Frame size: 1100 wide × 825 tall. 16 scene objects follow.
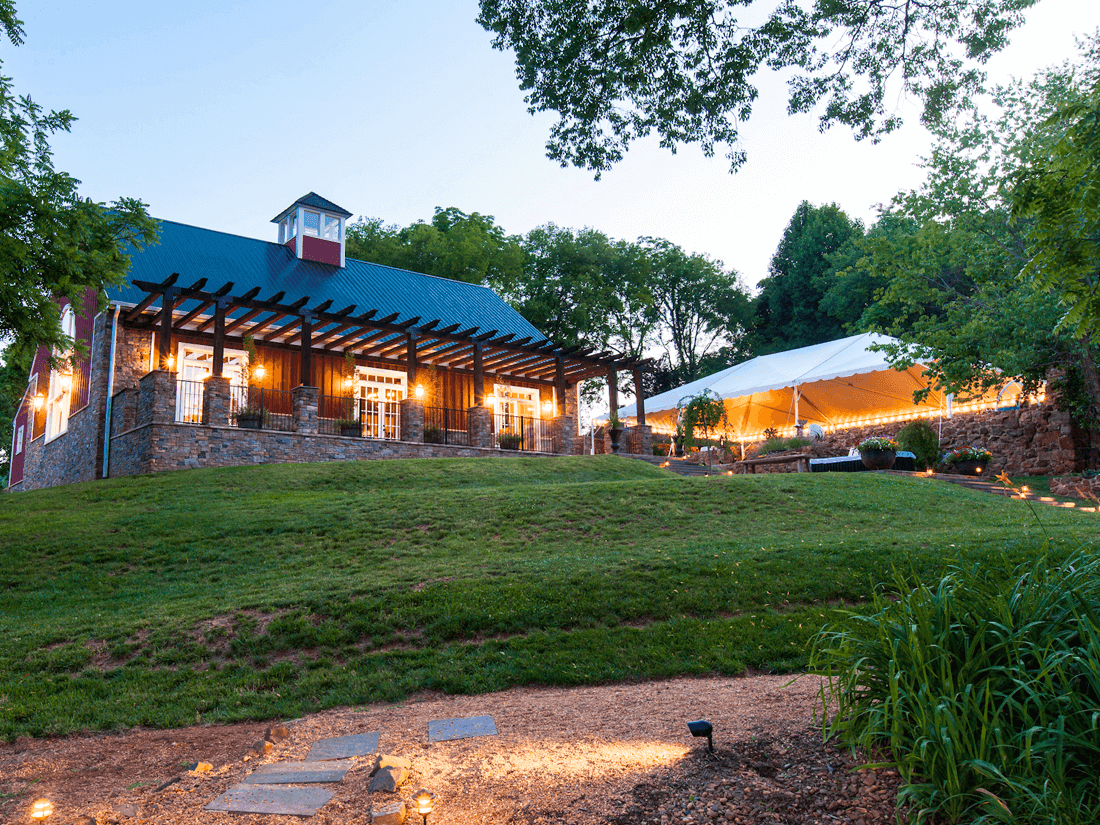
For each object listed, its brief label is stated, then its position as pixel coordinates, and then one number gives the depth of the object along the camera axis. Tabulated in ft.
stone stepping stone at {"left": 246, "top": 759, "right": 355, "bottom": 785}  10.42
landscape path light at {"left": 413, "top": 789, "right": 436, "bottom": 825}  8.05
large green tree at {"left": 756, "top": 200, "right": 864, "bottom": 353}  117.60
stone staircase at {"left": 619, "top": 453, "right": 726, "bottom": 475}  56.54
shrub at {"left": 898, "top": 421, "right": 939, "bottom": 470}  52.80
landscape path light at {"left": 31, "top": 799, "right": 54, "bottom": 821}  8.32
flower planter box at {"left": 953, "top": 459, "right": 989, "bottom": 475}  50.55
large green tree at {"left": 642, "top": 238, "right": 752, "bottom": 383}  128.57
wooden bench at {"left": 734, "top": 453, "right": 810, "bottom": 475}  52.42
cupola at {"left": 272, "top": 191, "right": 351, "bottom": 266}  69.92
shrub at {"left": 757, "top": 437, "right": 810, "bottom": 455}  60.49
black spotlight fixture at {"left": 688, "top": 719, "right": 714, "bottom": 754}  9.52
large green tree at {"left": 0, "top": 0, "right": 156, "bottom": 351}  24.50
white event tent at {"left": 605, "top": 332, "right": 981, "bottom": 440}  66.28
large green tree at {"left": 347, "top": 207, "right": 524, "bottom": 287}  98.99
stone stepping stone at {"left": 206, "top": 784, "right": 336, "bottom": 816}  9.34
